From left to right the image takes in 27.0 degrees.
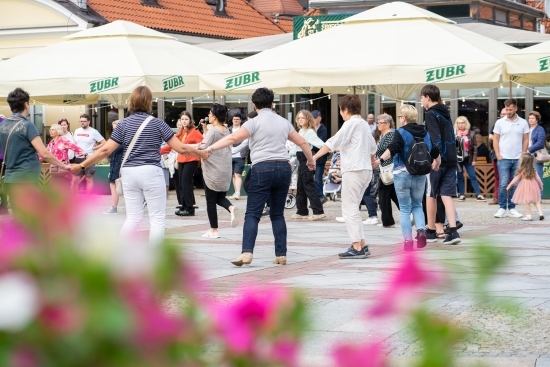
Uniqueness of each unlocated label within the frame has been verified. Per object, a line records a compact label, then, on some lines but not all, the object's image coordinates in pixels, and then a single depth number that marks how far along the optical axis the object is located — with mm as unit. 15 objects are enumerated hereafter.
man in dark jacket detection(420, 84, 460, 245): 12547
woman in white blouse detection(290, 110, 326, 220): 17188
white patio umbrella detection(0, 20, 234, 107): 18938
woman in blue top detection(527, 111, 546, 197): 18950
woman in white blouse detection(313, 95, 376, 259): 11383
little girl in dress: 16469
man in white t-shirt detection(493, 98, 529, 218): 17609
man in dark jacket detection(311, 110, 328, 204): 19094
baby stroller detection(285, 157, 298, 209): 18609
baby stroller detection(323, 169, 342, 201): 19109
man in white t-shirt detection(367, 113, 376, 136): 21592
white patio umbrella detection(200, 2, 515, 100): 16641
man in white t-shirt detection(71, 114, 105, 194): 20625
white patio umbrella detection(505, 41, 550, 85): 17156
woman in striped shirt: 9711
